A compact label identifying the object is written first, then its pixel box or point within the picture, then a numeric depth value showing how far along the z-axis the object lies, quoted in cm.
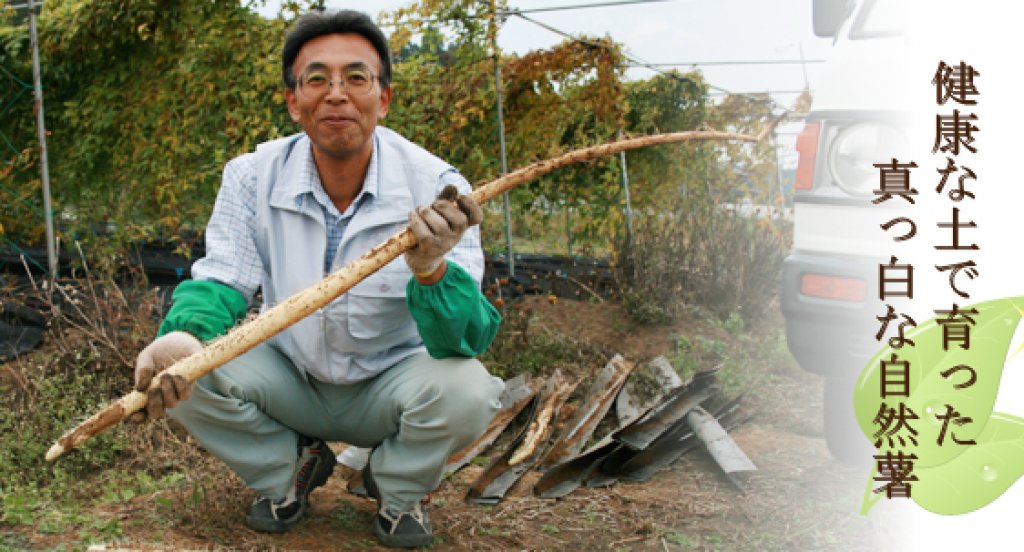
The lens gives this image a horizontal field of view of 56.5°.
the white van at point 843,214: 296
